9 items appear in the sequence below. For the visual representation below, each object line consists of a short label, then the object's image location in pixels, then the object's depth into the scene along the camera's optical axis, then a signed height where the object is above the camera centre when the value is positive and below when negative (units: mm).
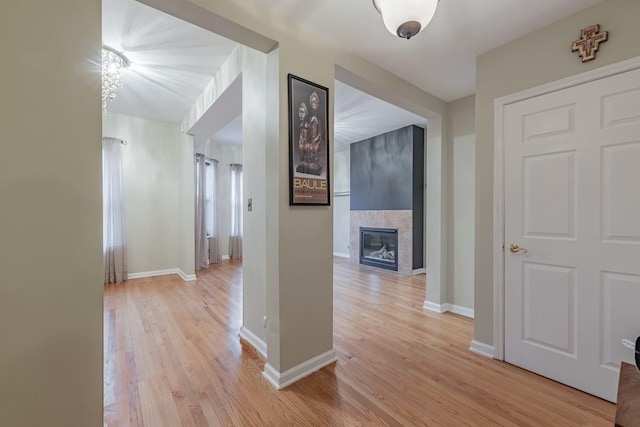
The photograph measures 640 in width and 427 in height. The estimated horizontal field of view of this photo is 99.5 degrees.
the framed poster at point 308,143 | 1904 +507
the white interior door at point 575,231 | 1658 -132
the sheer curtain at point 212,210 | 6332 +38
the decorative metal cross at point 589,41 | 1725 +1109
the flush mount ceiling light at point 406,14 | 1173 +876
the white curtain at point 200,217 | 5734 -117
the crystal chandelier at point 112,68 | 2641 +1488
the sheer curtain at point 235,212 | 6789 -10
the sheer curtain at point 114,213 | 4445 -24
